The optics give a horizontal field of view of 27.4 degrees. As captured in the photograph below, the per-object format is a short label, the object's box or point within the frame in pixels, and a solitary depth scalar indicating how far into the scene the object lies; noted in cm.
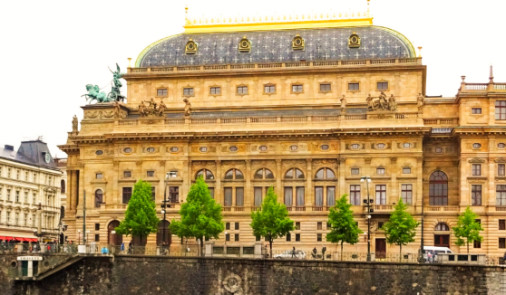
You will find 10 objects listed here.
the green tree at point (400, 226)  10700
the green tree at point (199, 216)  10825
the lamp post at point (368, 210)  8819
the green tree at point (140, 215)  11106
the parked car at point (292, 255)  9199
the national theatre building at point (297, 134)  11488
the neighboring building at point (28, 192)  13950
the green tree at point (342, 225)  10612
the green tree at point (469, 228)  10738
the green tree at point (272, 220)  10800
